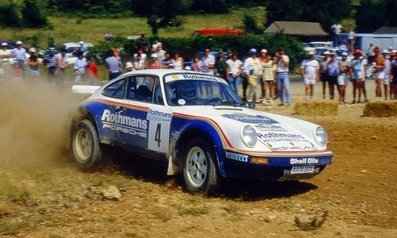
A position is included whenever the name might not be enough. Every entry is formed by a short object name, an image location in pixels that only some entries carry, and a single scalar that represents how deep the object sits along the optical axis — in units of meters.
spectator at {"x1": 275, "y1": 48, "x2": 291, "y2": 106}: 23.33
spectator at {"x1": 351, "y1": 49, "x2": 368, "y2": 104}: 24.08
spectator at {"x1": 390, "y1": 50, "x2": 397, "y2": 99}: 23.94
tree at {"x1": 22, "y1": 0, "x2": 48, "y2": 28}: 67.62
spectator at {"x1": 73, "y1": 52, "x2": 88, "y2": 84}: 25.61
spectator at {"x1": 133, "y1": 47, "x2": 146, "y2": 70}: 26.25
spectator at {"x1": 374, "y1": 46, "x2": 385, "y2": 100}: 24.59
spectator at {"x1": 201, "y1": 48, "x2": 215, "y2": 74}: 25.22
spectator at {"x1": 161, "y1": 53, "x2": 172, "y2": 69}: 25.94
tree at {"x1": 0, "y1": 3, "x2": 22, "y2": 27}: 66.38
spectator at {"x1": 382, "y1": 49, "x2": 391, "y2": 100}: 24.42
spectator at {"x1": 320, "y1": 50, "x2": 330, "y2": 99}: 23.72
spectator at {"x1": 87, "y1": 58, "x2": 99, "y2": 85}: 25.59
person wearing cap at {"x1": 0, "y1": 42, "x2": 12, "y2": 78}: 24.85
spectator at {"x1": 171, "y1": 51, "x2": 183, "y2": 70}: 25.31
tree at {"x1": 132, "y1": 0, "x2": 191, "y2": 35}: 63.81
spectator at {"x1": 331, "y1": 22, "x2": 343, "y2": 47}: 50.69
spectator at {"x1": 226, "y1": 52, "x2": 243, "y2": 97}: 24.52
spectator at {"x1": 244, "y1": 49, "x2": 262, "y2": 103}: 24.19
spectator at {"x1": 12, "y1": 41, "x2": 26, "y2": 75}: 26.19
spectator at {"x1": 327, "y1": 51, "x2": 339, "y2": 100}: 23.55
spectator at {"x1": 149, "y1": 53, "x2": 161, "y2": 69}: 24.64
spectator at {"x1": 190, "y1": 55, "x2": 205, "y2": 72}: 25.27
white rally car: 9.68
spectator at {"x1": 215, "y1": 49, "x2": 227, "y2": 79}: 25.03
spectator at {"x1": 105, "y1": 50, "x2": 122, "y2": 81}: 23.88
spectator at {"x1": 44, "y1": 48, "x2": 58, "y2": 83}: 25.48
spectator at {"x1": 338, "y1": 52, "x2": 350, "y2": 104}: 23.59
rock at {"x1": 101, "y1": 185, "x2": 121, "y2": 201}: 9.60
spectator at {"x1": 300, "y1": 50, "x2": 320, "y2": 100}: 23.91
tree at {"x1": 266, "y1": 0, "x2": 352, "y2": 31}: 74.19
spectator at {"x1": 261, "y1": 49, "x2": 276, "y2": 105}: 24.69
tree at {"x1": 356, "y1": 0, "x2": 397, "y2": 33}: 70.31
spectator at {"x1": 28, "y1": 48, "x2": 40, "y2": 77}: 25.17
